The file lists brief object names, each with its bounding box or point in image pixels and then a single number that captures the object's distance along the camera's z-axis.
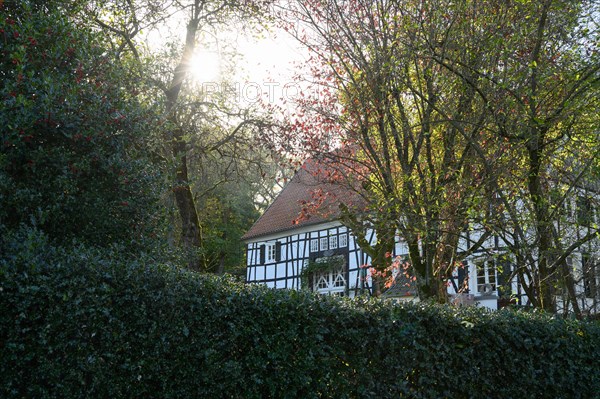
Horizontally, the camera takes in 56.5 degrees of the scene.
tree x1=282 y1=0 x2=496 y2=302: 8.57
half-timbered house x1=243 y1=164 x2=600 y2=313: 21.14
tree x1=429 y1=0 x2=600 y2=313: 7.57
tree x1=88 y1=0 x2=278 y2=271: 12.52
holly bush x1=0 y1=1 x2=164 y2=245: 5.49
